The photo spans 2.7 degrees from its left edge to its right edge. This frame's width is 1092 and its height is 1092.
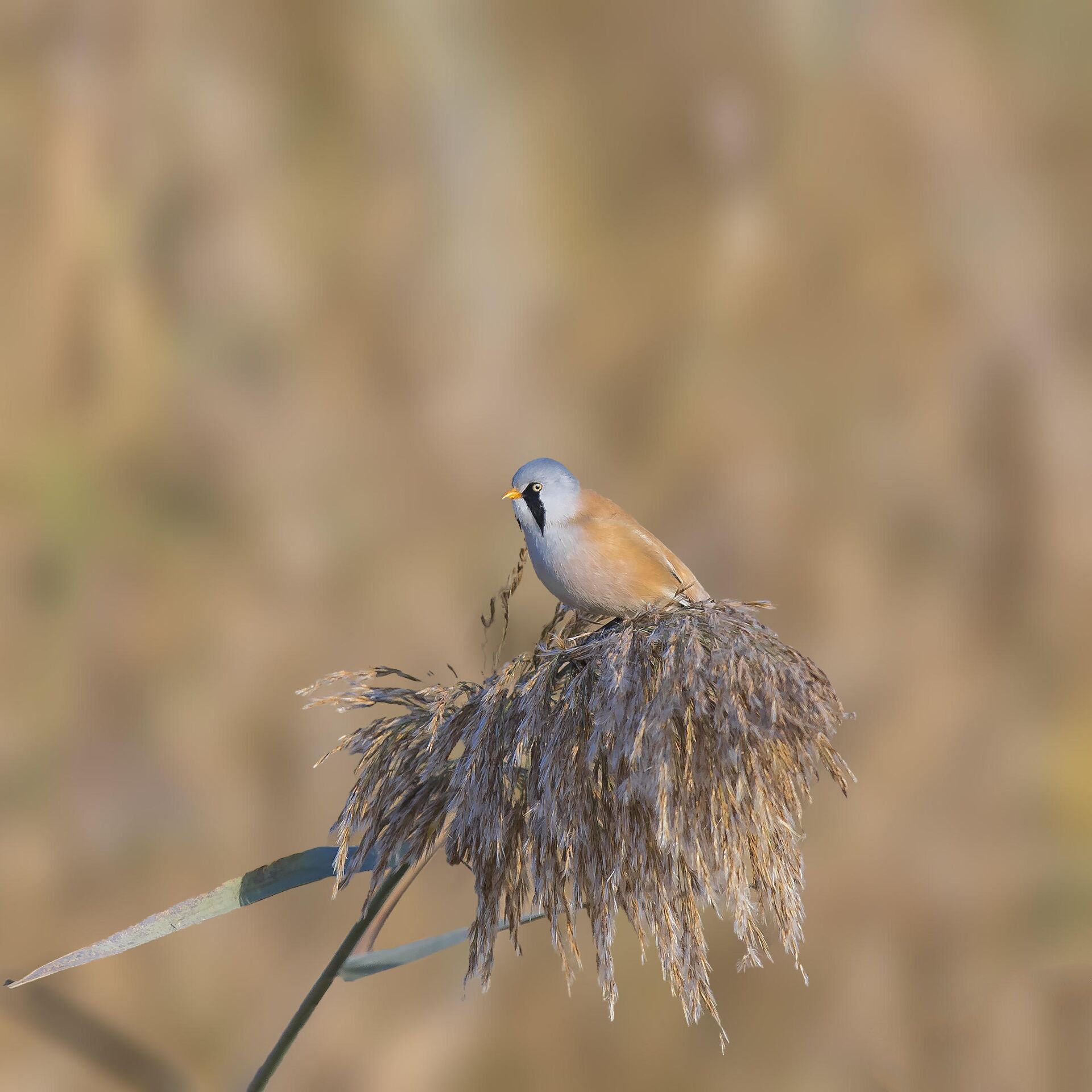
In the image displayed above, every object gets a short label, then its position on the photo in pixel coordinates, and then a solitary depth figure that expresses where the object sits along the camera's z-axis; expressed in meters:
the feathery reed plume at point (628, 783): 7.24
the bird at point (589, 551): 7.32
